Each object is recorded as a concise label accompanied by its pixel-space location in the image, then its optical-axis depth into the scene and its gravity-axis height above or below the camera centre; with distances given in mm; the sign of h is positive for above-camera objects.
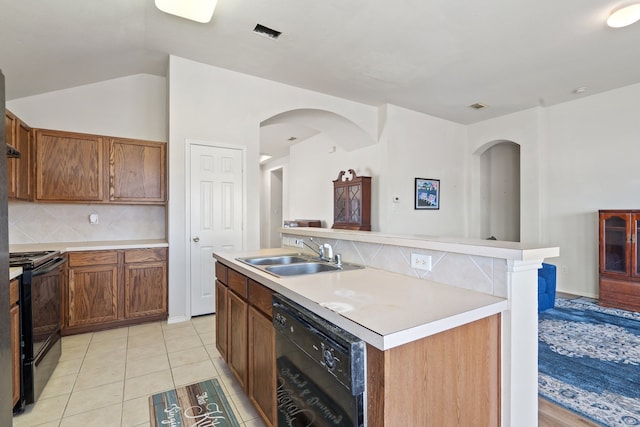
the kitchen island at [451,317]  963 -350
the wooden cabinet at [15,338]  1780 -720
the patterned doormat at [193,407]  1811 -1209
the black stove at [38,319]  1896 -711
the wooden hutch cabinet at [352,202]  5078 +185
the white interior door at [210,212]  3629 +9
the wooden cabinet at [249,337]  1573 -733
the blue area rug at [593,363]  1965 -1214
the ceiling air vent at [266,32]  2956 +1747
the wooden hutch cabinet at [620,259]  3818 -588
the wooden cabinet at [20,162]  2771 +490
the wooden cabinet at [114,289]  3081 -791
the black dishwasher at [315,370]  963 -567
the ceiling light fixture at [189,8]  2352 +1585
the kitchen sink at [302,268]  2080 -381
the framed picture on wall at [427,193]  5332 +336
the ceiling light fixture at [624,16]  2605 +1689
